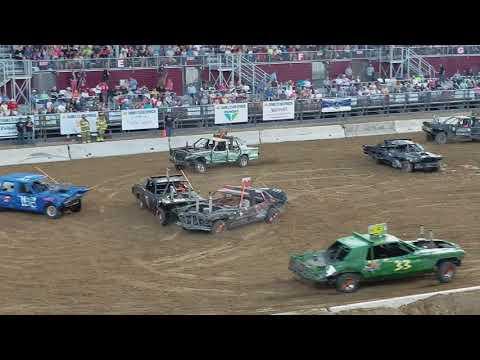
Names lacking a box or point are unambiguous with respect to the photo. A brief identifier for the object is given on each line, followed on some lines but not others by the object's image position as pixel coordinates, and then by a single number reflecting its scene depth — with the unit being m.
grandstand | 36.04
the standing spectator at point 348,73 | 46.15
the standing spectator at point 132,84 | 39.34
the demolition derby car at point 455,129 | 31.86
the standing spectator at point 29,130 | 31.28
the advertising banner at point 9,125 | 31.19
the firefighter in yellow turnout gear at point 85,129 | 31.09
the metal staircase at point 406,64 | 46.62
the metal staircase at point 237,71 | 41.84
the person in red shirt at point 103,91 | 37.56
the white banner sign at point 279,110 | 36.44
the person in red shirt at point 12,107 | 32.75
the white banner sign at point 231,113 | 35.47
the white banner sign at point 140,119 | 33.53
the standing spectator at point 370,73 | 46.62
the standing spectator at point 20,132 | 31.05
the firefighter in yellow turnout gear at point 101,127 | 31.69
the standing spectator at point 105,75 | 39.21
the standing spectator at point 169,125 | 33.00
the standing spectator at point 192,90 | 40.59
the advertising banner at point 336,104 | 37.53
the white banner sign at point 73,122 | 31.78
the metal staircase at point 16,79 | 36.09
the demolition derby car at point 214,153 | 27.16
